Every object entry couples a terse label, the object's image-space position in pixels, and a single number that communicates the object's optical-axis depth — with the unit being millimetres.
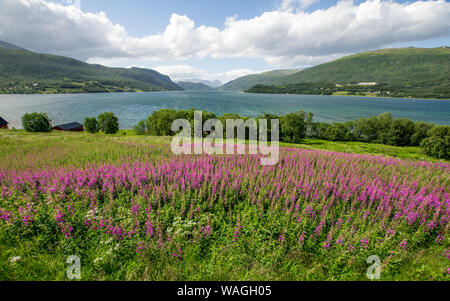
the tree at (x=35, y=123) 61312
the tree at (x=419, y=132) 70562
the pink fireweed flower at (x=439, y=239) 6316
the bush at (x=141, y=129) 68812
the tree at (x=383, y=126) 75938
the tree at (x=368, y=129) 79162
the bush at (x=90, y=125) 74312
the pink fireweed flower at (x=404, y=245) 5445
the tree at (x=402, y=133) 72331
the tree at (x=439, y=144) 46531
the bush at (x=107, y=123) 73750
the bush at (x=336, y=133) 76562
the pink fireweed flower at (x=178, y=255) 5078
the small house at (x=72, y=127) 69775
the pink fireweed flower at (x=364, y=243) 5339
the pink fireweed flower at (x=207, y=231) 5853
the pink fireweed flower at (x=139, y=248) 5085
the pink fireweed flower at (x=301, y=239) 5629
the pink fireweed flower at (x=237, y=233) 5773
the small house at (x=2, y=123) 58556
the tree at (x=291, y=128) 62797
